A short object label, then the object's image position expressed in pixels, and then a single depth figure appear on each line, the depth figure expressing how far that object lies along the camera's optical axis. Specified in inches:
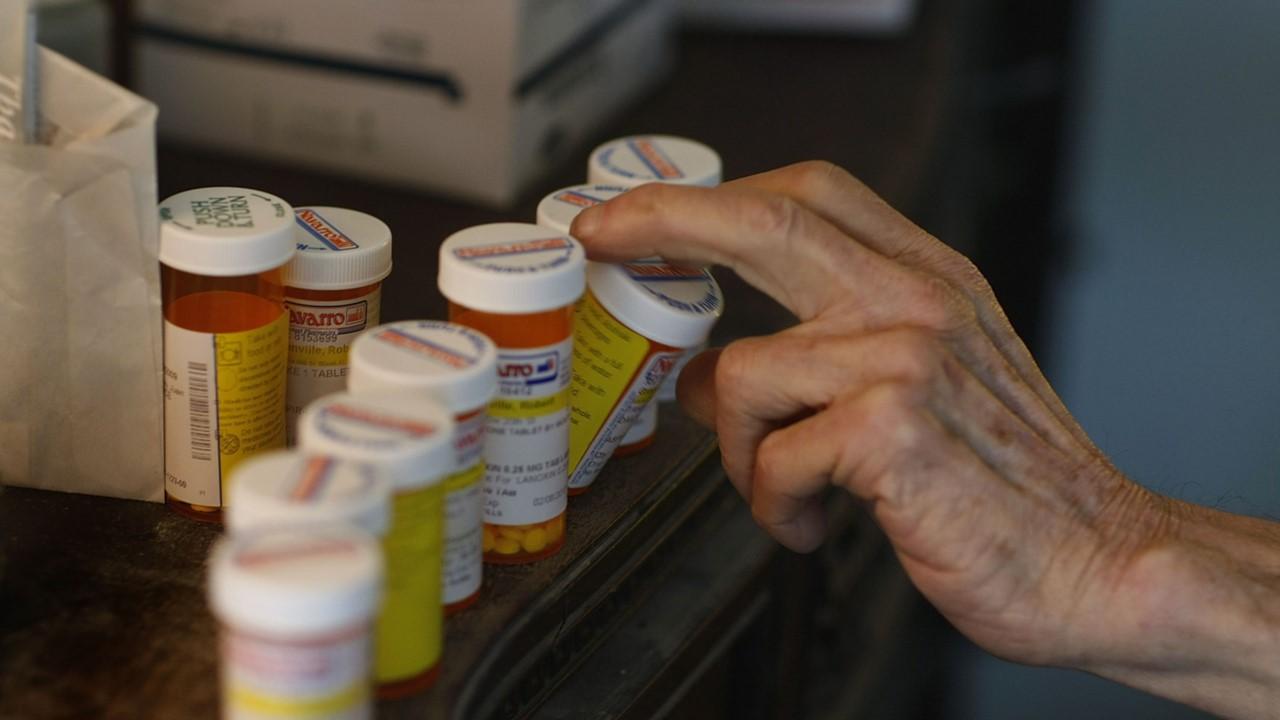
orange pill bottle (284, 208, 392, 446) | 32.7
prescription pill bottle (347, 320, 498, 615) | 30.2
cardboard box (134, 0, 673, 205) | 41.9
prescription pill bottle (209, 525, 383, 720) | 27.5
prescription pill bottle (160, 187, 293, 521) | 31.7
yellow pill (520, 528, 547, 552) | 32.5
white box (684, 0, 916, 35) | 55.2
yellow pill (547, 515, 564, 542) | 32.7
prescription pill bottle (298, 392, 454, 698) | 29.2
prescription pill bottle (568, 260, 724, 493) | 32.7
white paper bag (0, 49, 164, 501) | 31.5
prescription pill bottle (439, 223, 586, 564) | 31.3
